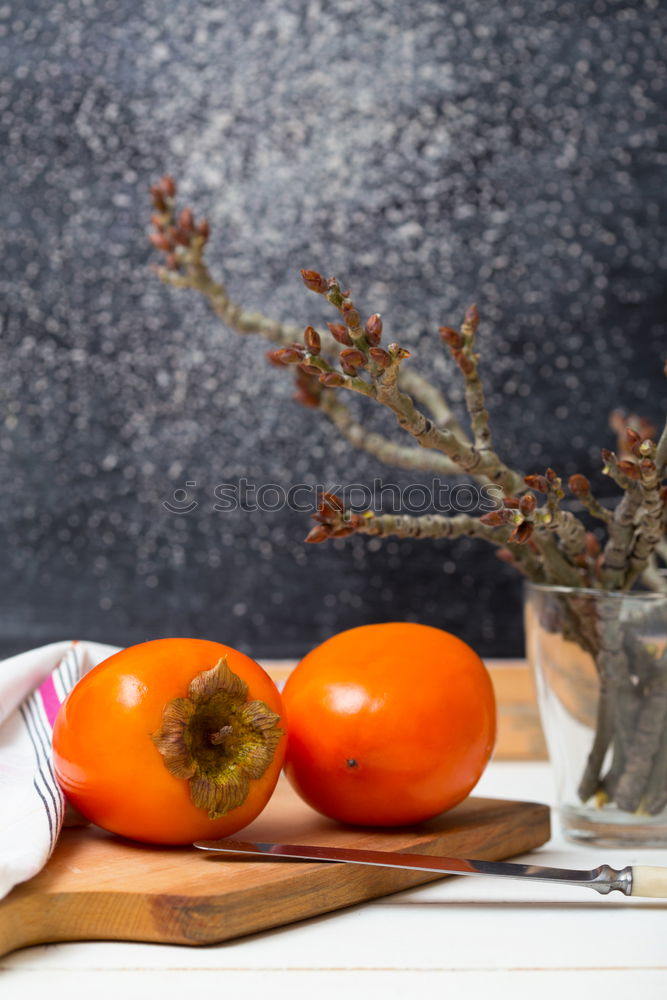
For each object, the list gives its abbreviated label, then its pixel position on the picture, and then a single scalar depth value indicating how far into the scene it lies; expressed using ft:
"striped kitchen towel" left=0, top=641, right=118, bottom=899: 1.63
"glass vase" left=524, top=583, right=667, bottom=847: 2.17
